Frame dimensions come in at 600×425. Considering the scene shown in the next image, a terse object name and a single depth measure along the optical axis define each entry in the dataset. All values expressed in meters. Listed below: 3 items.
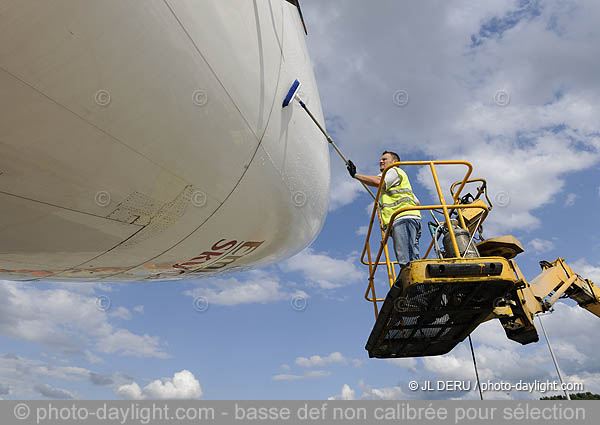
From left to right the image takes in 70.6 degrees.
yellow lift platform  4.15
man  5.29
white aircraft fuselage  2.60
